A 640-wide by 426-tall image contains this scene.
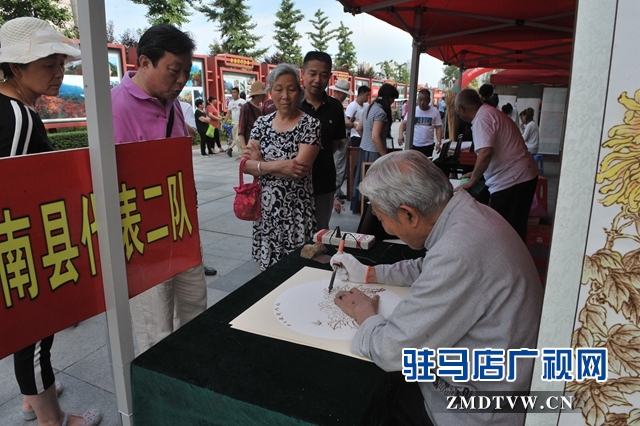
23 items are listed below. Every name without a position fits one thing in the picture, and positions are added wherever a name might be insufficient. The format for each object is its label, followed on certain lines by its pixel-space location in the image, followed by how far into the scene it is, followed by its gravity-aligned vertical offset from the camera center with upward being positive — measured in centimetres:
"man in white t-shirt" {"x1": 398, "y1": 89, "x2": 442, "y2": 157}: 608 +12
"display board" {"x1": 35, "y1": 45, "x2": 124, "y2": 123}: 949 +62
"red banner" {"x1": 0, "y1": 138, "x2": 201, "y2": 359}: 94 -27
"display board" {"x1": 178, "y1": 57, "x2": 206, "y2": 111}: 1309 +146
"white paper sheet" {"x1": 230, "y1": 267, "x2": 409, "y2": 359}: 113 -56
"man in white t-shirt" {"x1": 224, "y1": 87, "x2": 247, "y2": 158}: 1017 +43
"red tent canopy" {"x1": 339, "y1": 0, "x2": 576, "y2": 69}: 357 +109
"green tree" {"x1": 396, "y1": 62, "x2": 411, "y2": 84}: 6007 +861
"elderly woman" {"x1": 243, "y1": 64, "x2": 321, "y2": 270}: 214 -18
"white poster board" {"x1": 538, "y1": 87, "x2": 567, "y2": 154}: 1028 +36
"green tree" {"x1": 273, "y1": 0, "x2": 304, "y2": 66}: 3759 +900
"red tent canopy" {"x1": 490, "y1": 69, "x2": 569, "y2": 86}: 915 +129
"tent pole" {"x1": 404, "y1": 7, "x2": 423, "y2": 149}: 456 +49
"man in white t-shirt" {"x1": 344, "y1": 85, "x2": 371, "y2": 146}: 690 +33
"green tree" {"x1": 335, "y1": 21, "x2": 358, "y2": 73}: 4550 +901
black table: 88 -58
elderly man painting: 96 -37
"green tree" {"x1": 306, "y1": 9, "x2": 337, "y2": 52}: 4291 +1025
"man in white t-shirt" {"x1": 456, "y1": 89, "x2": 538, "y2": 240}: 336 -24
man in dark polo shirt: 276 +8
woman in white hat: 139 +12
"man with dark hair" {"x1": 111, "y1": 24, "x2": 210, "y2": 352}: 161 +8
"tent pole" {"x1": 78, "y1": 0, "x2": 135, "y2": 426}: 96 -17
